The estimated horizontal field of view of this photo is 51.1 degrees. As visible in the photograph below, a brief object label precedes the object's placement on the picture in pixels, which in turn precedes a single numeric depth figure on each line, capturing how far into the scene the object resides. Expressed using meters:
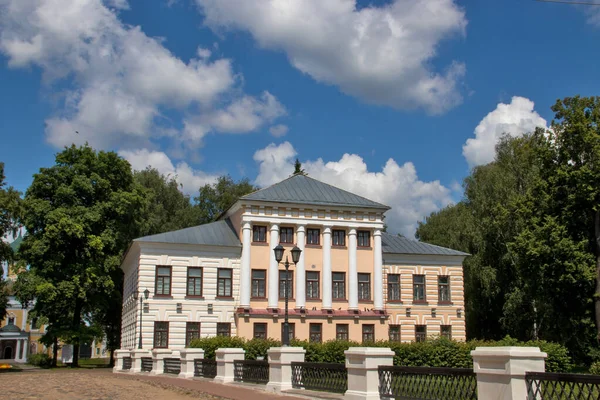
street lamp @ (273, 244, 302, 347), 21.65
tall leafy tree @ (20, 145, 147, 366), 39.59
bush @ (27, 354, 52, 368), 52.67
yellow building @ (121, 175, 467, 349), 36.09
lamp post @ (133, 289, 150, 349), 34.91
